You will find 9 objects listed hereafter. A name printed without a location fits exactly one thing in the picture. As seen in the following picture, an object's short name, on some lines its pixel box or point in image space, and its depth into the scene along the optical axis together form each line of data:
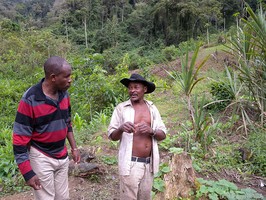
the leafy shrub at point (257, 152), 3.75
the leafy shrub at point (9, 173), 3.60
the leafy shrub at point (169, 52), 17.53
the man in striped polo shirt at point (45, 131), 1.97
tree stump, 2.80
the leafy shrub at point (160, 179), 2.85
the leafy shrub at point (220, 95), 5.96
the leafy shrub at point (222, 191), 2.64
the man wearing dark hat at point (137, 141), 2.29
